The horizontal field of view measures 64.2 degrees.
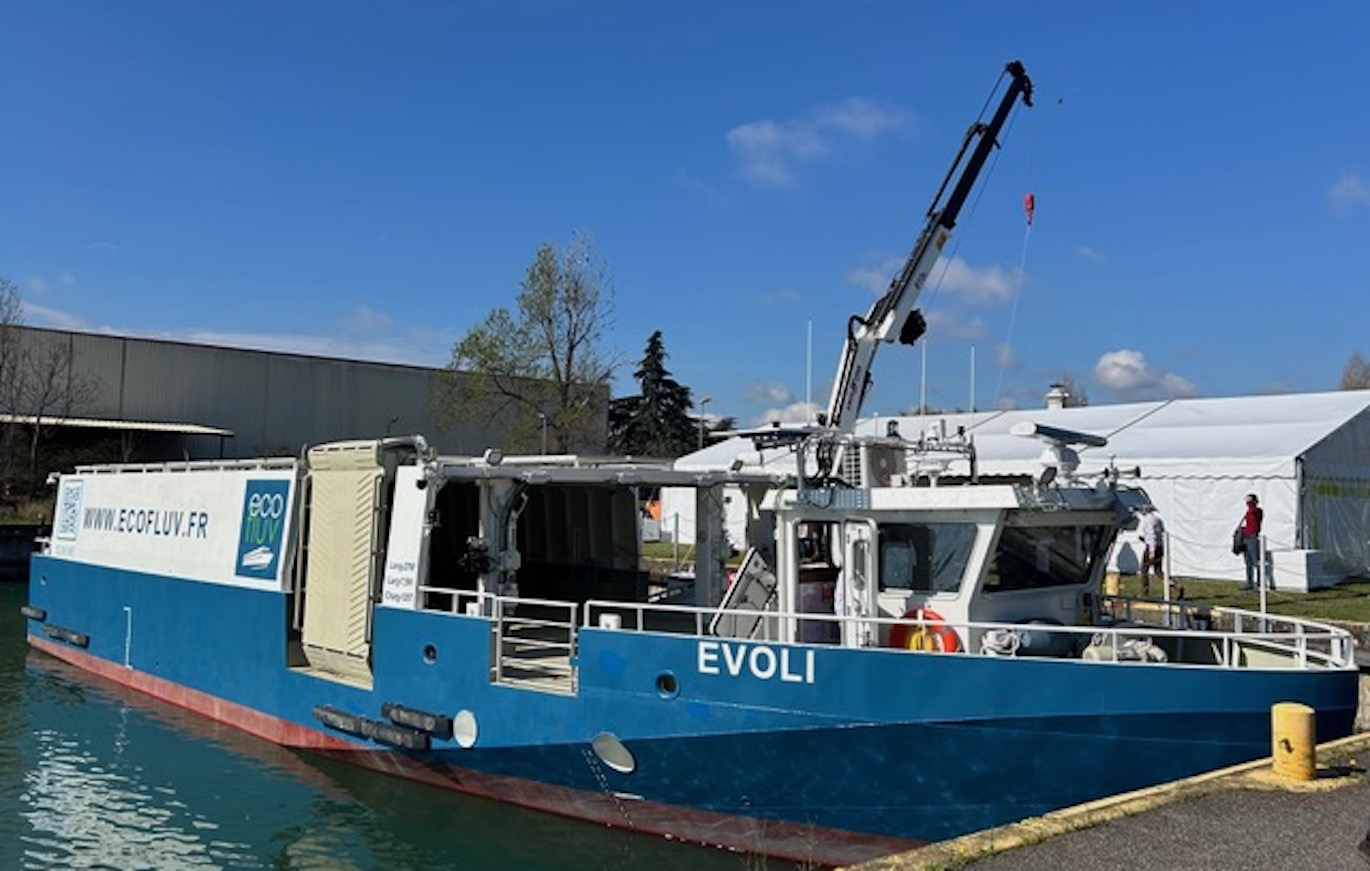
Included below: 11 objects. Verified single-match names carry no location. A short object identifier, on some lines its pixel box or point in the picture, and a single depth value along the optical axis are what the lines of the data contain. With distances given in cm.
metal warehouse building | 4828
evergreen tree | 6706
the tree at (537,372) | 4631
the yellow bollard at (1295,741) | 773
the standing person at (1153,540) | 2083
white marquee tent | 2266
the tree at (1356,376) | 8780
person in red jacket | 2017
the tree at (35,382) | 4662
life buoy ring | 955
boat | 862
